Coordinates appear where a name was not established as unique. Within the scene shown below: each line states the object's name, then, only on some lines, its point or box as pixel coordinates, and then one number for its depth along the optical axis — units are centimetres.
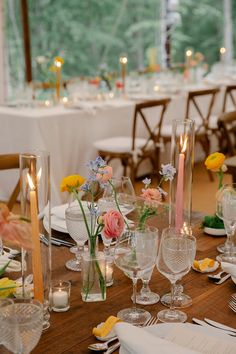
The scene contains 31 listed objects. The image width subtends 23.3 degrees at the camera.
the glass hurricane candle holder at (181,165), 162
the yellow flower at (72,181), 145
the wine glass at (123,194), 165
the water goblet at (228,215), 161
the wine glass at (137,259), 125
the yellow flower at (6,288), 127
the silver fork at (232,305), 131
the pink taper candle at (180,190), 161
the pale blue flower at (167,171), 142
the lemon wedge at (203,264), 151
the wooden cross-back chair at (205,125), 503
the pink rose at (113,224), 126
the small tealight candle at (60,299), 129
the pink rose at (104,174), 136
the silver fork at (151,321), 123
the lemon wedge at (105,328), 117
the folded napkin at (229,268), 140
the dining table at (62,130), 406
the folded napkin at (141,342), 102
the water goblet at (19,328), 97
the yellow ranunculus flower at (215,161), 168
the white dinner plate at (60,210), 181
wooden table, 116
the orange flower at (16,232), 99
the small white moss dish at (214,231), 177
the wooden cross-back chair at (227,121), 341
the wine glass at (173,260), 125
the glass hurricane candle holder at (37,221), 122
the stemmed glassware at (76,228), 150
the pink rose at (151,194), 141
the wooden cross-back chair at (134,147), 439
